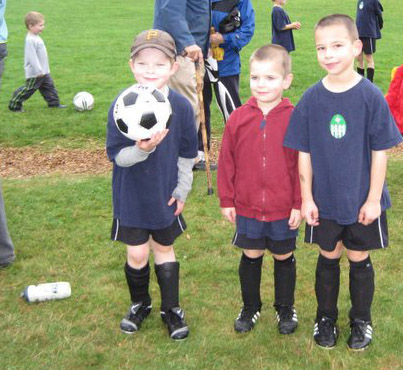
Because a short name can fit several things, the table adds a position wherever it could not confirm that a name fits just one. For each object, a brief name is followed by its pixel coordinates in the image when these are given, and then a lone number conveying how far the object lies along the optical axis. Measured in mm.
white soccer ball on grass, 10242
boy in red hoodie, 3342
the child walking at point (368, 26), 11897
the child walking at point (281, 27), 11562
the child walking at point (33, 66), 10445
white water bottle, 4156
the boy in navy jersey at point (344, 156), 3092
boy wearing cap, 3379
